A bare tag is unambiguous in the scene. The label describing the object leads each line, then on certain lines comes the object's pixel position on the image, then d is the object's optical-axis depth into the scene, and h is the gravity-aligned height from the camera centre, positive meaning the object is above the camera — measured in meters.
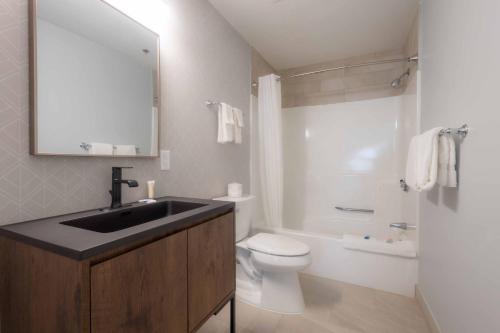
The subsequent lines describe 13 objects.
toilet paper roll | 1.97 -0.23
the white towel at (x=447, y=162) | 1.05 +0.02
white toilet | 1.50 -0.79
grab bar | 2.56 -0.53
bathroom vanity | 0.59 -0.35
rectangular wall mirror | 0.89 +0.40
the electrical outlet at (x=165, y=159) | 1.41 +0.04
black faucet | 1.07 -0.11
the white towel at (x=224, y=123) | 1.85 +0.35
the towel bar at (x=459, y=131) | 0.99 +0.16
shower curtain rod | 1.83 +0.90
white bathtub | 1.75 -0.85
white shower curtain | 2.33 +0.21
